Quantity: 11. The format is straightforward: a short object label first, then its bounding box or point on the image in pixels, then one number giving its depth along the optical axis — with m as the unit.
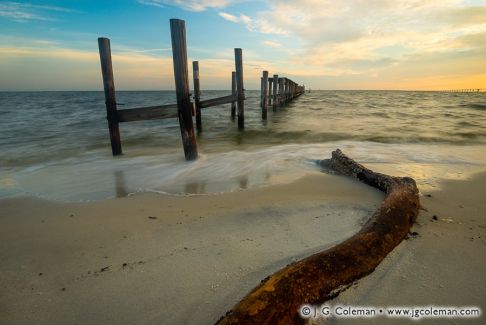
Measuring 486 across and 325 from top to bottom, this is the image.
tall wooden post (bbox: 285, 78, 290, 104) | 26.63
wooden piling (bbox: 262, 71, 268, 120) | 15.13
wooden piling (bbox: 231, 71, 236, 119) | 16.28
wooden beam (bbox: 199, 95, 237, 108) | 10.61
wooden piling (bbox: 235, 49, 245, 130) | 10.64
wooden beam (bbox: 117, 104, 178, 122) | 6.14
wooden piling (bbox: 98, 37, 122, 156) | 6.16
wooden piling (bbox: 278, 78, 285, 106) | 21.91
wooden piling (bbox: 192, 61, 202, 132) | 11.60
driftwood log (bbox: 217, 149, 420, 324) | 1.38
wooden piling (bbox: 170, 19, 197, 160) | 5.57
